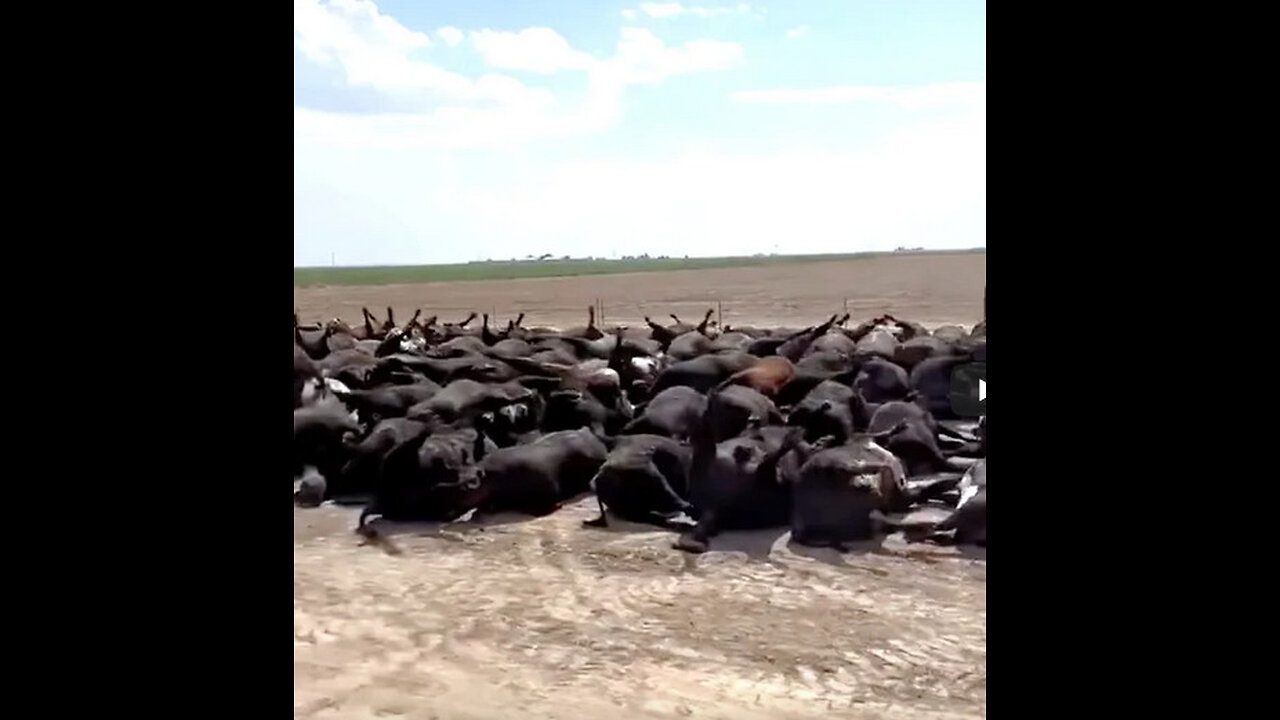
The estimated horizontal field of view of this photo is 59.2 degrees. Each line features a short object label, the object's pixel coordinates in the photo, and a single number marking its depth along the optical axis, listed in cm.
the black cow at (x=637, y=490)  639
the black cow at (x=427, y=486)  655
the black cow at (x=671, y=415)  750
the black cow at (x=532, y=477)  669
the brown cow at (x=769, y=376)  838
